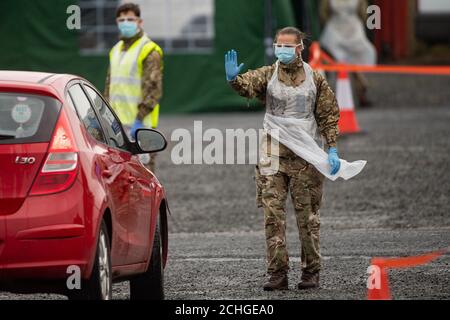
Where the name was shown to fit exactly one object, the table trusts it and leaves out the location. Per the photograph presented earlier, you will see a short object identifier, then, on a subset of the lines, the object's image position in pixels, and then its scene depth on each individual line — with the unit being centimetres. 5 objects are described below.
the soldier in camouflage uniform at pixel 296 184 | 1880
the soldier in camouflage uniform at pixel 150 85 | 2595
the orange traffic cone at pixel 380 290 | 1659
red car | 1412
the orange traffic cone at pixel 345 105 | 4306
